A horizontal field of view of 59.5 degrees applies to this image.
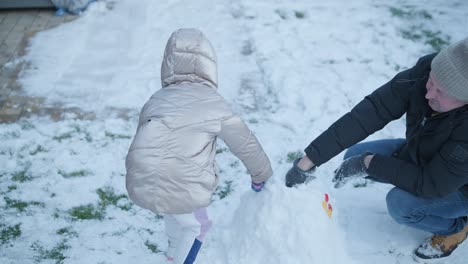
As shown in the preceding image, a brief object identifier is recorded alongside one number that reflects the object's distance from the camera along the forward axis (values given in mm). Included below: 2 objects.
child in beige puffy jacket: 1646
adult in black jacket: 1676
